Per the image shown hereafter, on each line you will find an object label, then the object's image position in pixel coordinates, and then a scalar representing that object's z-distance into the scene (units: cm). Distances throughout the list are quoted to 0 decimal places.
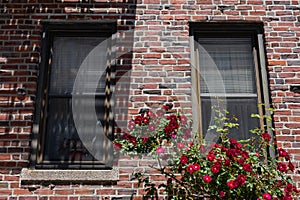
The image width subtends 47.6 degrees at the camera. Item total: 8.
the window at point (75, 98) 431
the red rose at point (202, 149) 364
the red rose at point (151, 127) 393
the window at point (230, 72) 449
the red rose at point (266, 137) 362
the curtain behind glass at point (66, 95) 434
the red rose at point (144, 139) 375
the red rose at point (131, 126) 400
